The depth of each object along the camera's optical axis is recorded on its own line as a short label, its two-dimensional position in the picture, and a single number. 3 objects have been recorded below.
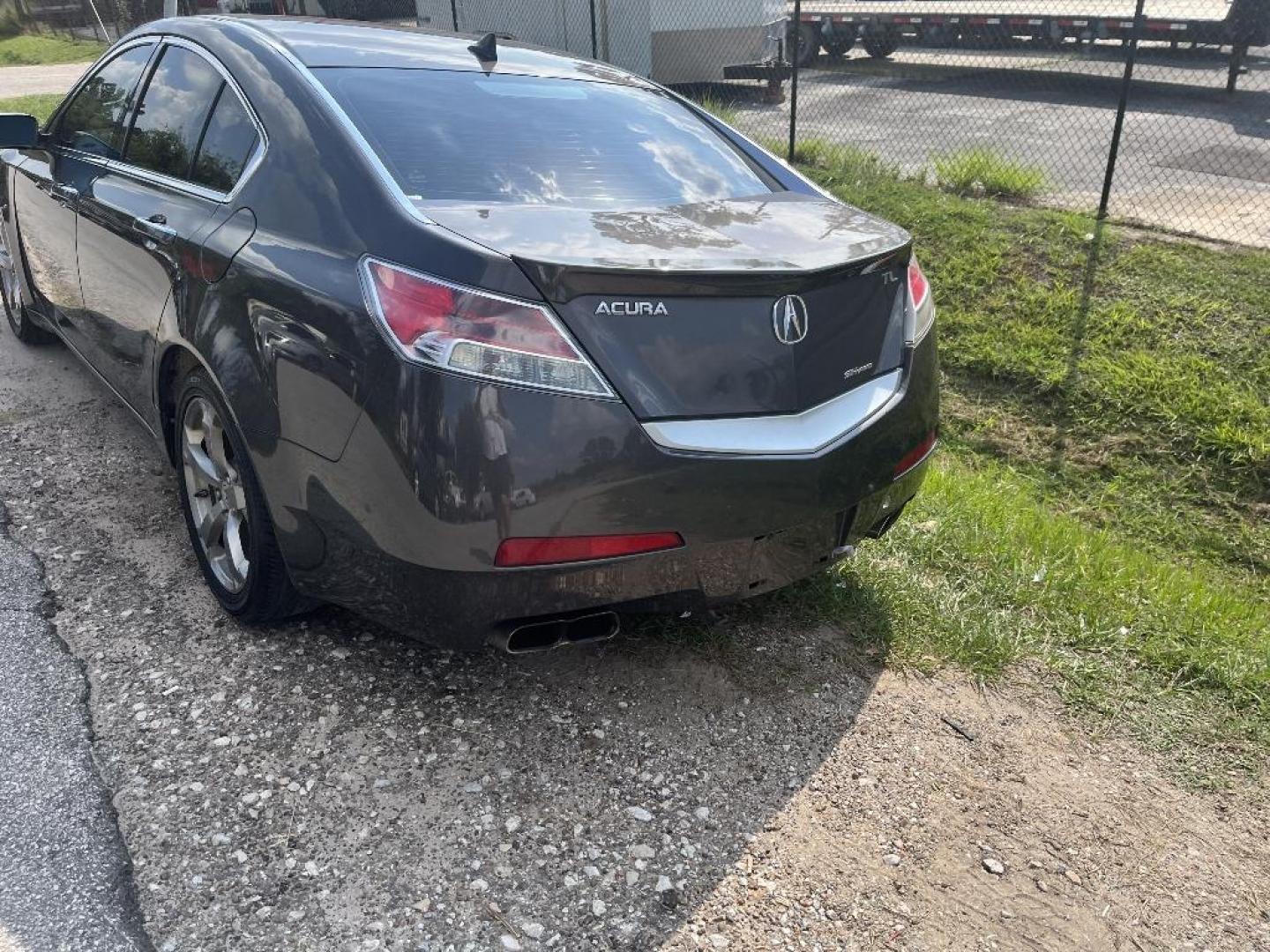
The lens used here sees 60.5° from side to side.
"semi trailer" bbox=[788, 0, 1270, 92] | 13.68
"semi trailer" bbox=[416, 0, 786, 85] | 13.25
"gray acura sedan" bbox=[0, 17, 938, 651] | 2.42
